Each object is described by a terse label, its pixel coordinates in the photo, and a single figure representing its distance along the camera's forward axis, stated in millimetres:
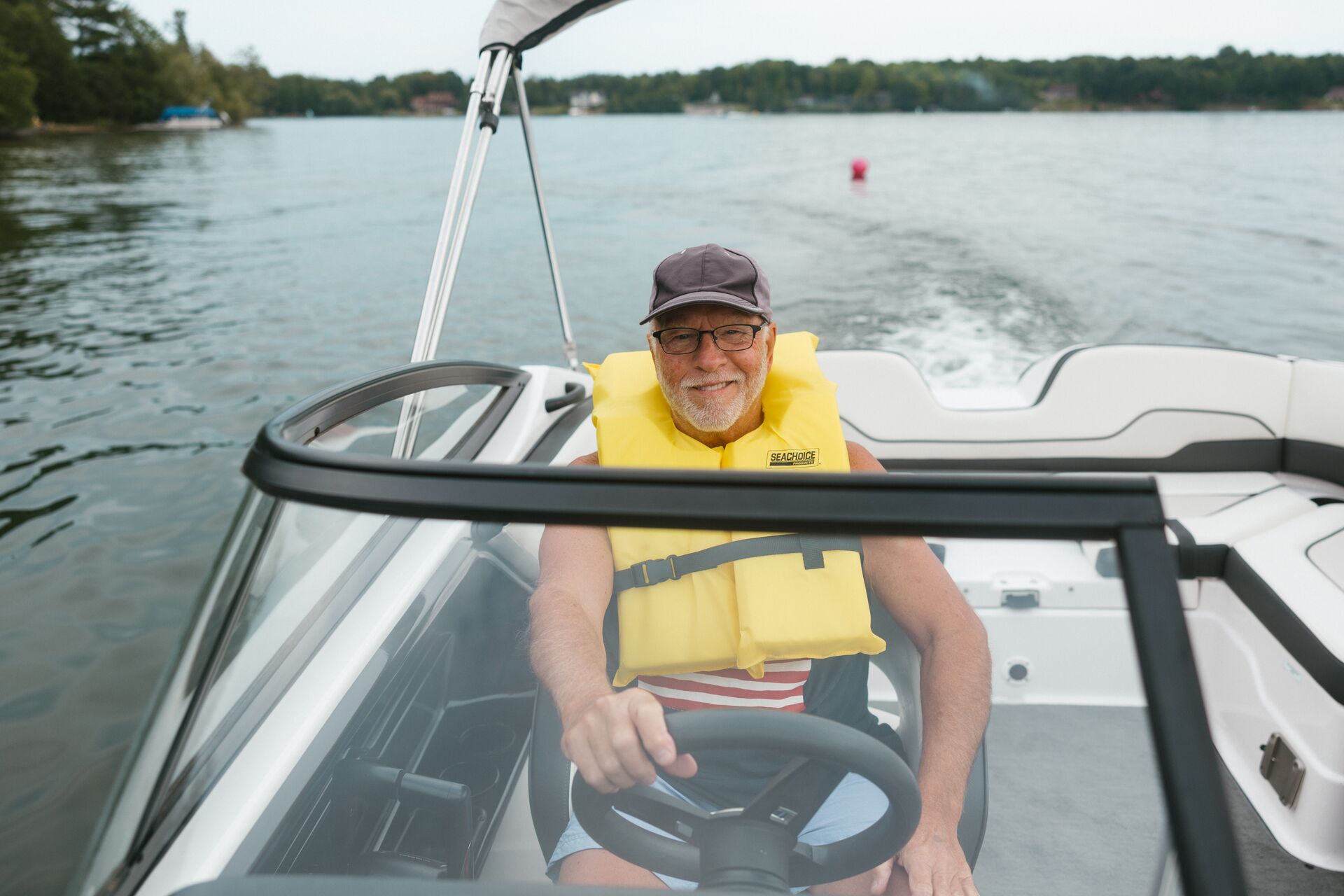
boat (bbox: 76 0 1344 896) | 547
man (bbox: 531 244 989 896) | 752
